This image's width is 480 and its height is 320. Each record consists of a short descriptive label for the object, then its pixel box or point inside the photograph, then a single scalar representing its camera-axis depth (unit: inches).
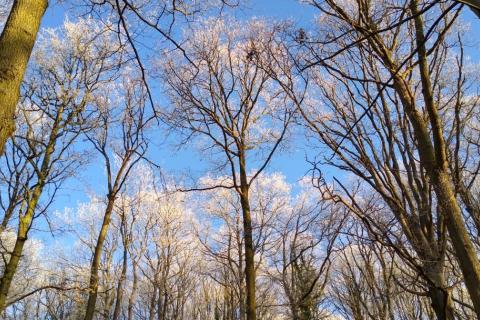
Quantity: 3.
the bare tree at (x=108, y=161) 359.9
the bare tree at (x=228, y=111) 308.4
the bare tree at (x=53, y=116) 315.9
